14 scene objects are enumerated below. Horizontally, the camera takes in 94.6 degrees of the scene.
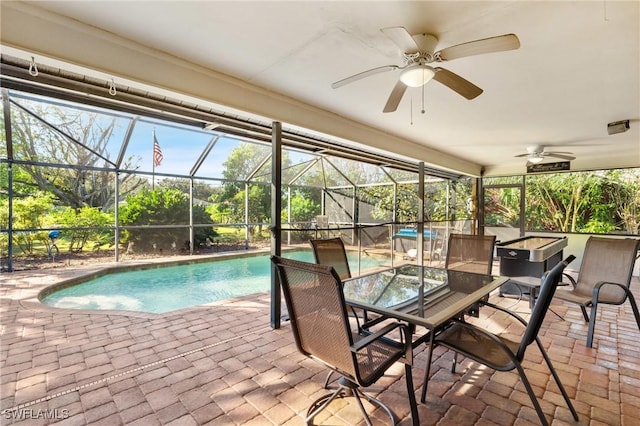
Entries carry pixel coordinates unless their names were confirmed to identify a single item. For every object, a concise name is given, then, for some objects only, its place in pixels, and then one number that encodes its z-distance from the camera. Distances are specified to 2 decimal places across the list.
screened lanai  4.66
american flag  7.08
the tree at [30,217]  6.31
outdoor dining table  1.96
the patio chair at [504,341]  1.77
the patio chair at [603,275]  3.15
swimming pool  5.22
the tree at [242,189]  8.60
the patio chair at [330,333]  1.58
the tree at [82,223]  7.02
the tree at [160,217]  8.09
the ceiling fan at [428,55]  1.76
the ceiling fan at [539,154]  5.76
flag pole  7.01
